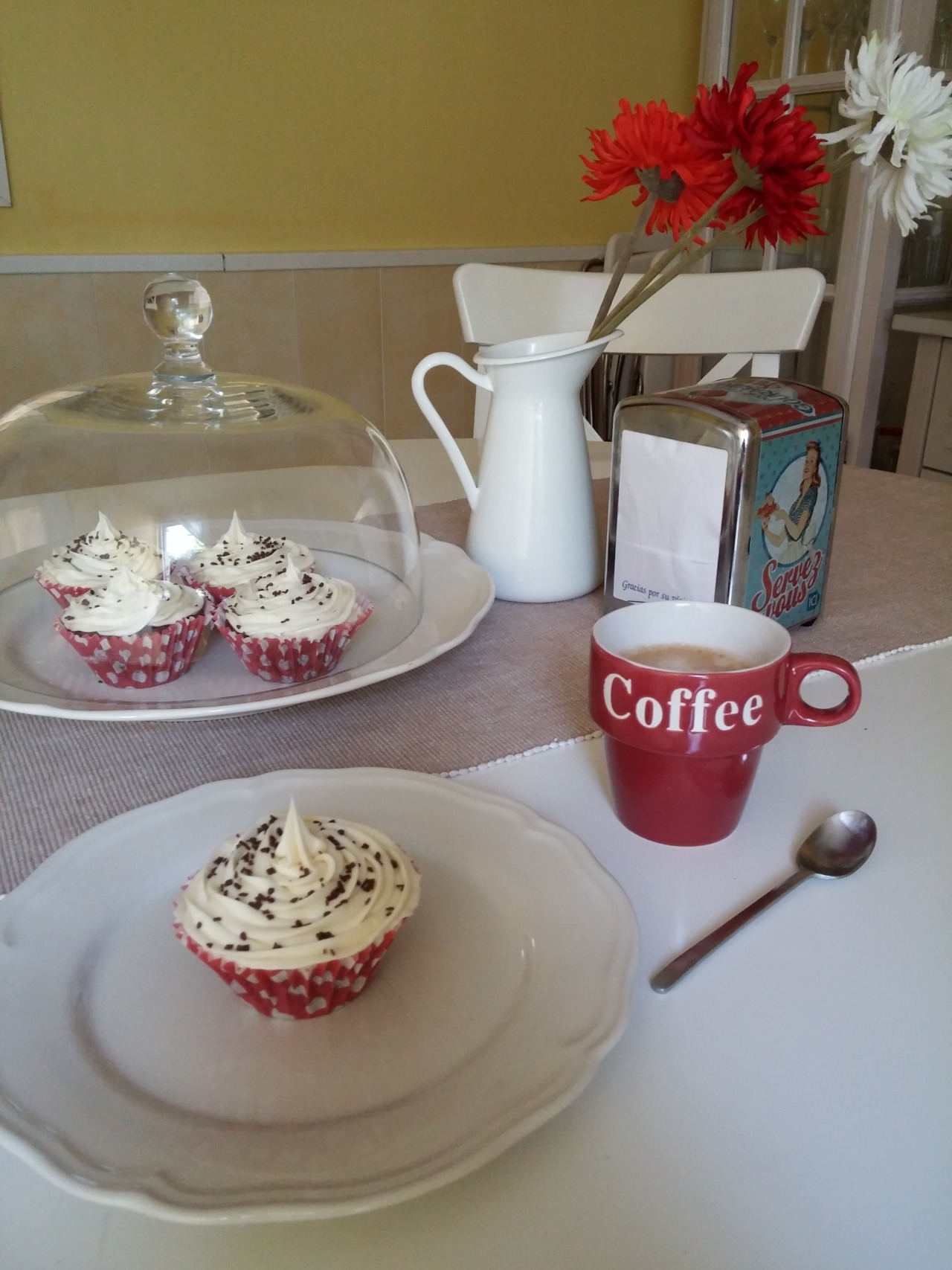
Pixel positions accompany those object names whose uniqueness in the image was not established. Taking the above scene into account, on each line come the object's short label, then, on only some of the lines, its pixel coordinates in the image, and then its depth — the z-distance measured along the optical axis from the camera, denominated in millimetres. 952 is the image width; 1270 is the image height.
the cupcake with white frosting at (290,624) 648
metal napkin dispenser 644
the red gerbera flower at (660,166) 642
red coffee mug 460
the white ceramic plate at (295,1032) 307
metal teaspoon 423
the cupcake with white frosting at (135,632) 650
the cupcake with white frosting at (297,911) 370
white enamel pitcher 751
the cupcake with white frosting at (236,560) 745
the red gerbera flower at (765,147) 596
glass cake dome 775
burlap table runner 537
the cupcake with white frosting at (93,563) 738
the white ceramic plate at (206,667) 585
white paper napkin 653
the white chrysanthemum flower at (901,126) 595
